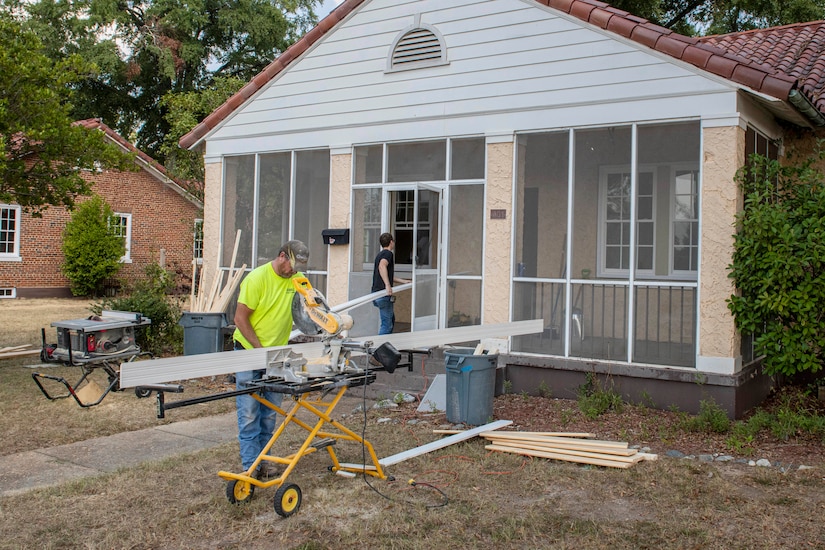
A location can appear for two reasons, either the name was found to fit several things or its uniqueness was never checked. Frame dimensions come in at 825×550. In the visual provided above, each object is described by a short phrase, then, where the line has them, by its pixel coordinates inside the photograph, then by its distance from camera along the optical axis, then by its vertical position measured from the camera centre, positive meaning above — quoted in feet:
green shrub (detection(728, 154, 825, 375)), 24.59 +0.76
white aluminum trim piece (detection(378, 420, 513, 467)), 21.25 -4.99
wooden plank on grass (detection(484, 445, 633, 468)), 20.97 -5.02
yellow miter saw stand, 16.53 -2.12
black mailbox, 35.63 +2.35
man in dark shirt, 32.24 +0.34
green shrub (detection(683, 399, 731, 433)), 24.70 -4.44
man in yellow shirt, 18.31 -0.97
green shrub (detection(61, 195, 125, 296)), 77.71 +3.12
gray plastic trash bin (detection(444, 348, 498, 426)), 25.84 -3.64
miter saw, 16.74 -1.60
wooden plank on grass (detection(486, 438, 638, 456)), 21.70 -4.88
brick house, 76.23 +5.36
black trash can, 37.32 -2.66
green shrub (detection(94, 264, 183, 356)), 40.32 -2.12
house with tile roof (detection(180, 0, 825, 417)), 27.07 +5.25
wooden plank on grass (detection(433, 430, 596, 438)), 23.91 -4.79
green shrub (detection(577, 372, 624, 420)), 26.98 -4.16
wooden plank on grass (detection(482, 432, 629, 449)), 22.28 -4.79
